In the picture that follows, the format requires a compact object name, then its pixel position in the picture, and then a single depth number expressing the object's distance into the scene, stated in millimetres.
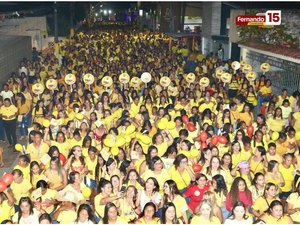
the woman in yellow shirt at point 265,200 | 6465
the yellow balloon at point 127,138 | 9191
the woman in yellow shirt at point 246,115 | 11562
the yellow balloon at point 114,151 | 8422
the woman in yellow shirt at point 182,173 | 7637
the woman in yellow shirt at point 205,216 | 5883
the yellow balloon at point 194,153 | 8477
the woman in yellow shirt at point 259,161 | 8250
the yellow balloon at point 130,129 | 9588
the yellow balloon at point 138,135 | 9227
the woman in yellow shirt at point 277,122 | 11023
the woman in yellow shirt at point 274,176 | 7668
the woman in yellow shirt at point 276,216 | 5879
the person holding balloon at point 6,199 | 6466
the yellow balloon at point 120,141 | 8646
